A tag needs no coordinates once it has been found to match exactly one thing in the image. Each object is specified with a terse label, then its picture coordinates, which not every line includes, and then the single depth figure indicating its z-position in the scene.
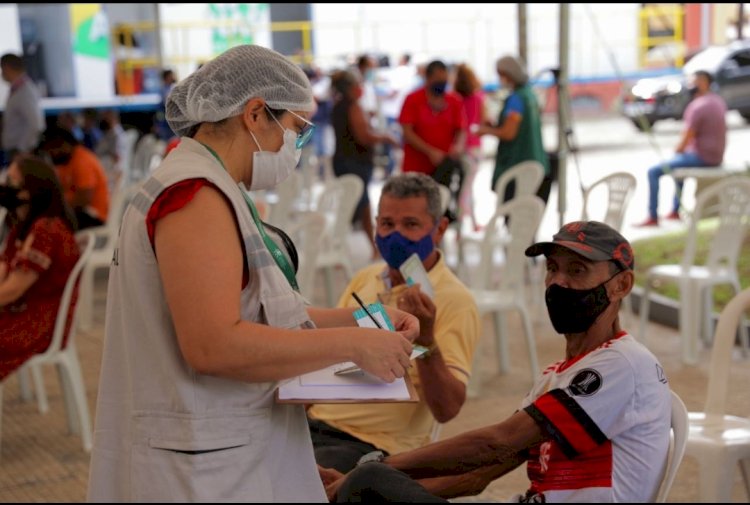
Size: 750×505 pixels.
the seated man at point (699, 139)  9.99
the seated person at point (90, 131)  14.43
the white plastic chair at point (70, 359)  4.77
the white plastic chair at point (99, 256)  7.48
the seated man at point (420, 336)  2.96
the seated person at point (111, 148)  13.20
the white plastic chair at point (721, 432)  3.33
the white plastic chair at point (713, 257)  5.92
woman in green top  8.01
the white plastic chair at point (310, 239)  5.32
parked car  16.73
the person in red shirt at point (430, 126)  8.30
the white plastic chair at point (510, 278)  5.71
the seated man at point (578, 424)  2.34
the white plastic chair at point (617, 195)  6.16
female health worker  1.79
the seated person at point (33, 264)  4.66
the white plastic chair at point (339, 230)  7.12
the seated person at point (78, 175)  7.89
